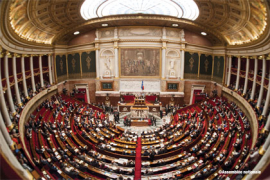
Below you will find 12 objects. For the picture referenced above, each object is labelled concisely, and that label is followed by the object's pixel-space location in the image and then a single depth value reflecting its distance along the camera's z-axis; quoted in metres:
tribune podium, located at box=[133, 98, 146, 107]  23.62
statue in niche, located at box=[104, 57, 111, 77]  27.53
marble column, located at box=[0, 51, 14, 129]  11.02
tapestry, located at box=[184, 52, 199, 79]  27.57
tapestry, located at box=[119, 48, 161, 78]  26.98
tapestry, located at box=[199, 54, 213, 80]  28.06
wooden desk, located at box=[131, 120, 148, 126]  20.91
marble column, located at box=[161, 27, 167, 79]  26.32
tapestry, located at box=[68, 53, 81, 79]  28.66
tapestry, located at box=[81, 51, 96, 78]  27.84
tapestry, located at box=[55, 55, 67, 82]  26.63
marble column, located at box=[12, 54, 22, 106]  15.32
